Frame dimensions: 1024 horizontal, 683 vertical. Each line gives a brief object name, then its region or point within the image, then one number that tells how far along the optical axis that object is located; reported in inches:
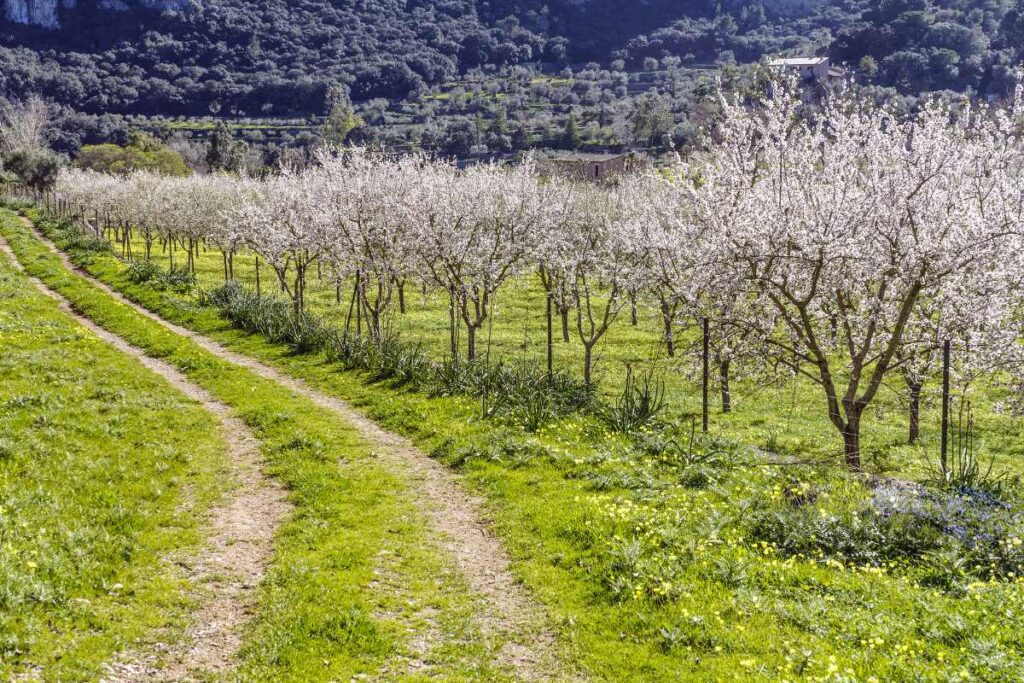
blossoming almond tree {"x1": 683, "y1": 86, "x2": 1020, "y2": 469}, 568.4
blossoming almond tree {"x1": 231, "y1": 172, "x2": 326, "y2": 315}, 1206.3
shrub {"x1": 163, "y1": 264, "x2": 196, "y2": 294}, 1256.8
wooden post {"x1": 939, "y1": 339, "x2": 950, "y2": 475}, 487.1
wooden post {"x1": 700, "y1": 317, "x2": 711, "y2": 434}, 614.2
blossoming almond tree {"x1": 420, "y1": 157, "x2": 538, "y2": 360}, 1051.9
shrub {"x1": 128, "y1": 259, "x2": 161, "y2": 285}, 1275.8
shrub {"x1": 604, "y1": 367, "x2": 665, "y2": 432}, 591.2
